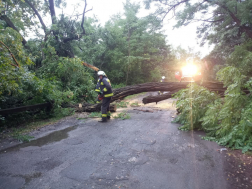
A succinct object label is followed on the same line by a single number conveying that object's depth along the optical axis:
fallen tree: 6.47
